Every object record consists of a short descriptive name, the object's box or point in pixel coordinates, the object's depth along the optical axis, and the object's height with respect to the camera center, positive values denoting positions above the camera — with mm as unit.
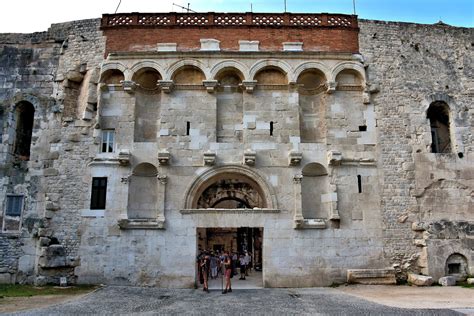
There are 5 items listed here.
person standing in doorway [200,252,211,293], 11743 -968
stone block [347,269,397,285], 12391 -1185
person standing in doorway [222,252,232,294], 11500 -948
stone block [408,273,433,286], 11924 -1263
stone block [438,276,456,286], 12023 -1300
